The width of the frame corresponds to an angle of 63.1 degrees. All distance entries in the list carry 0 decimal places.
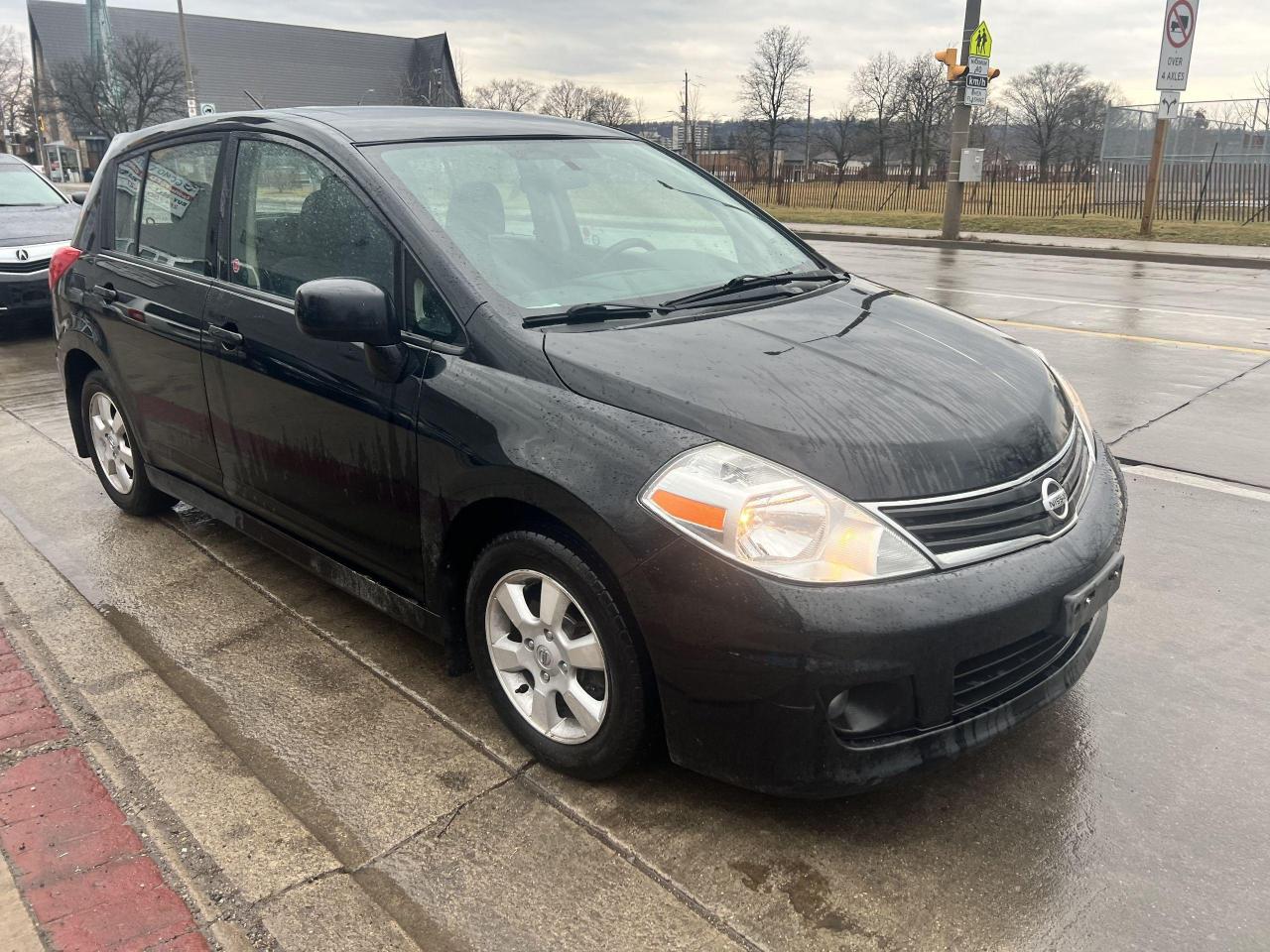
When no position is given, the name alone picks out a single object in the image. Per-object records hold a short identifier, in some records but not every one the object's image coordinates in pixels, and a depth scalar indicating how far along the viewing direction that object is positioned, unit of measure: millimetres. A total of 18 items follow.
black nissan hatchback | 2340
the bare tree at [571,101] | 73062
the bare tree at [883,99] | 53219
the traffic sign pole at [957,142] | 18938
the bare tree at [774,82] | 55250
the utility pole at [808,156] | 41828
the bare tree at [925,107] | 52281
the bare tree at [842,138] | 51406
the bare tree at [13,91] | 73812
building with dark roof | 71062
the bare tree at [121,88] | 51719
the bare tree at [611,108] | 70625
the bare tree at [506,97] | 68750
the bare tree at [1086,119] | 50500
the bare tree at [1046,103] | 58656
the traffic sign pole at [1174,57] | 18203
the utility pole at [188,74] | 33250
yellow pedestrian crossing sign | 18938
